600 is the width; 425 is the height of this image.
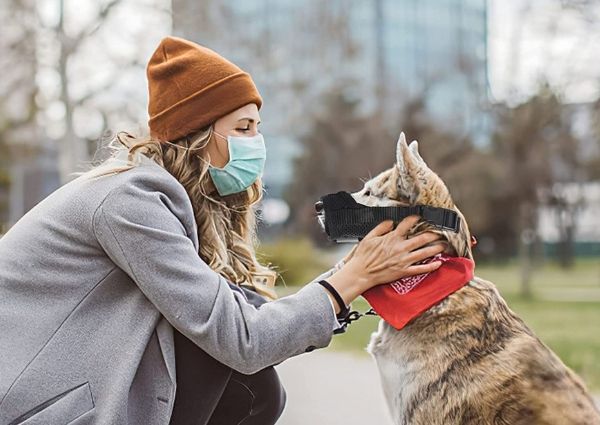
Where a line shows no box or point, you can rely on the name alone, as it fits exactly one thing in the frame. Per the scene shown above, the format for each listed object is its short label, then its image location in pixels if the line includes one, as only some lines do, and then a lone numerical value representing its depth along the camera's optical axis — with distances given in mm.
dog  2797
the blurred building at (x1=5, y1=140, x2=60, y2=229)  32375
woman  2699
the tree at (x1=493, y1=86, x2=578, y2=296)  30547
